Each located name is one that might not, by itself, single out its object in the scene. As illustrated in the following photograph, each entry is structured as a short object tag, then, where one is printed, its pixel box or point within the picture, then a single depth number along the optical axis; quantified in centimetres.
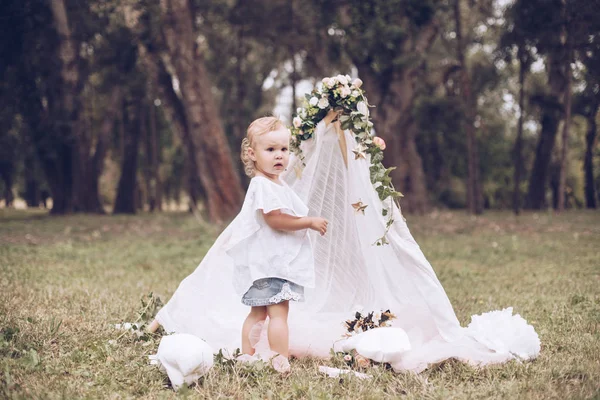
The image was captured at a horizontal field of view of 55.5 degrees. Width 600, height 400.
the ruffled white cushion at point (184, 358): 317
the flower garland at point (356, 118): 376
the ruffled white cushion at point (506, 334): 355
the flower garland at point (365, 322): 384
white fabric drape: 362
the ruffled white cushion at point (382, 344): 341
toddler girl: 356
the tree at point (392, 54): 1497
